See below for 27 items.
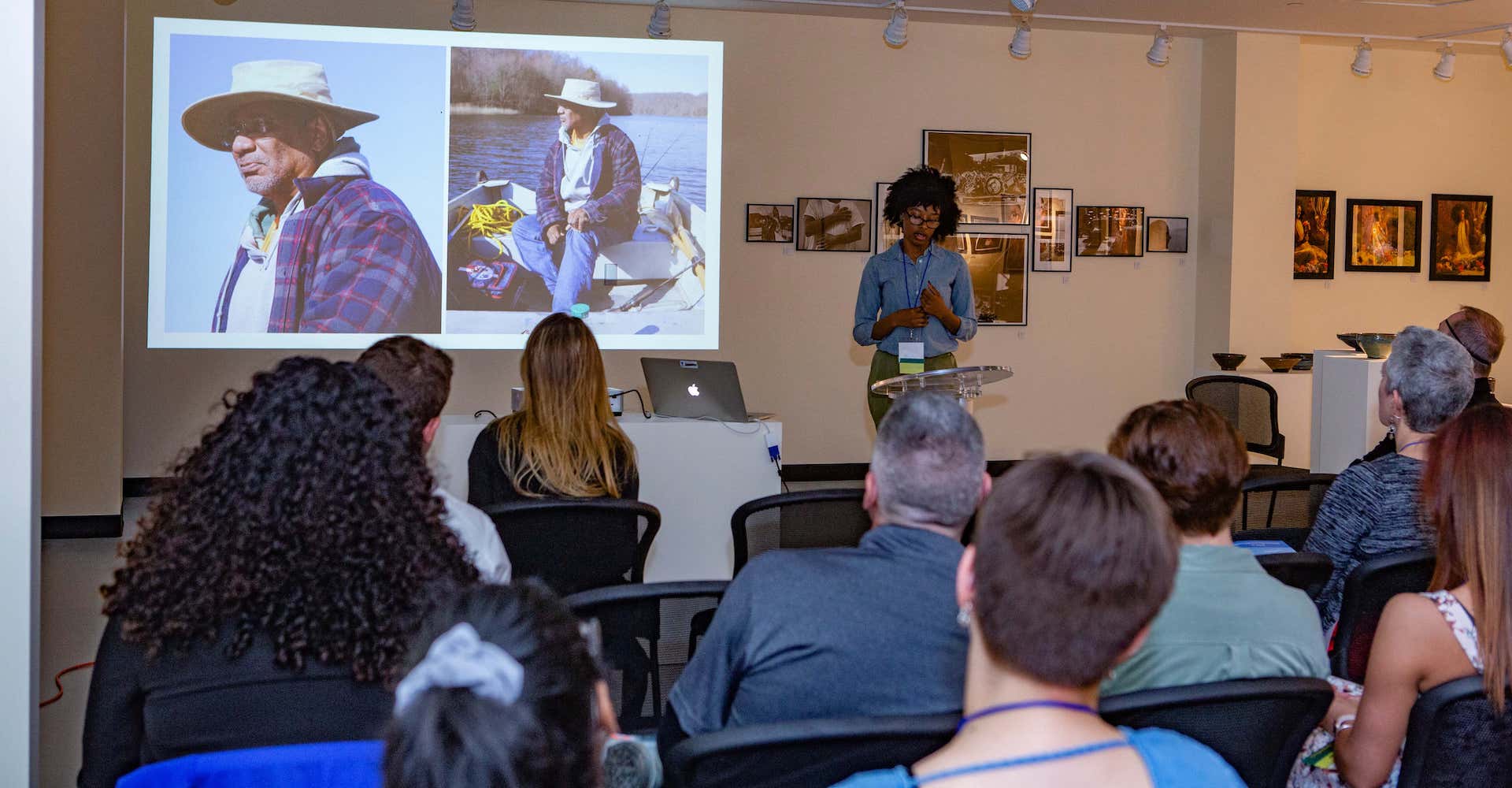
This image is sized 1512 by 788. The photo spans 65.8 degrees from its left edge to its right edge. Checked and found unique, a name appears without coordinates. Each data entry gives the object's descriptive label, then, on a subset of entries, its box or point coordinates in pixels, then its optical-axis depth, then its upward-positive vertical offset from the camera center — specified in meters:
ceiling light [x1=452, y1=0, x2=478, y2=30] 6.36 +1.74
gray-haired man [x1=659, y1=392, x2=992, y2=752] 1.50 -0.38
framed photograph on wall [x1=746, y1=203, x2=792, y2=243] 7.47 +0.75
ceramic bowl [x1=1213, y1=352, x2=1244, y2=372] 7.43 -0.07
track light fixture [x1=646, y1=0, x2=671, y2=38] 6.41 +1.76
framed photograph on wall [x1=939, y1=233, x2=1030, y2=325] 7.78 +0.47
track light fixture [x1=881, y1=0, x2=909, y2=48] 6.86 +1.87
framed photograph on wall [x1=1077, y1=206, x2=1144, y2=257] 7.93 +0.79
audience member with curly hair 1.35 -0.30
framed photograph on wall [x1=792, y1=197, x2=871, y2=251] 7.54 +0.76
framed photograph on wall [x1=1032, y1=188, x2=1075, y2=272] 7.86 +0.81
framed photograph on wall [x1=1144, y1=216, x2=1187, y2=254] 8.05 +0.79
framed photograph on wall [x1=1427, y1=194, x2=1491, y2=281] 8.41 +0.85
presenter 5.17 +0.25
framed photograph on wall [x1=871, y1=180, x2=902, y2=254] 7.60 +0.74
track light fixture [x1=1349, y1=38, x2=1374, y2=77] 7.59 +1.90
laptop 4.27 -0.19
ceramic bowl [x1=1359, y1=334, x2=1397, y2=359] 5.05 +0.03
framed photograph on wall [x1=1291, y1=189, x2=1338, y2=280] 8.08 +0.80
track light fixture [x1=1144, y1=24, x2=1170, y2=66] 7.37 +1.88
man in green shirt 1.60 -0.34
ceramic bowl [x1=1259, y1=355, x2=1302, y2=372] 7.37 -0.08
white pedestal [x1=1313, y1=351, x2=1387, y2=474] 4.75 -0.24
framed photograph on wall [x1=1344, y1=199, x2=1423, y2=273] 8.26 +0.84
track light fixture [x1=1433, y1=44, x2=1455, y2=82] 7.72 +1.91
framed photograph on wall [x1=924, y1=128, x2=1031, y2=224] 7.67 +1.16
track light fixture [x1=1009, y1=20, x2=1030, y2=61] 6.96 +1.81
